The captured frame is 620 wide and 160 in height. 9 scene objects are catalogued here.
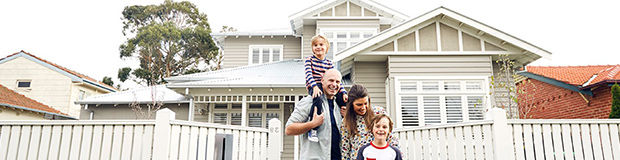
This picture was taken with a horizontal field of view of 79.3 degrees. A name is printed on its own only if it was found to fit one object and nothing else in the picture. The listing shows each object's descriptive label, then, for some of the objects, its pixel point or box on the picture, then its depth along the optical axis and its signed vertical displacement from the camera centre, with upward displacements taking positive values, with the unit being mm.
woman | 2408 +99
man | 2195 +86
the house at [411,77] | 7930 +1470
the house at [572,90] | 8406 +1266
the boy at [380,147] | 2344 -49
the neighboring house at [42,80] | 19453 +2928
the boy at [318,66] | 2559 +543
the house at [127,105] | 11359 +998
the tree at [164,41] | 25172 +6533
